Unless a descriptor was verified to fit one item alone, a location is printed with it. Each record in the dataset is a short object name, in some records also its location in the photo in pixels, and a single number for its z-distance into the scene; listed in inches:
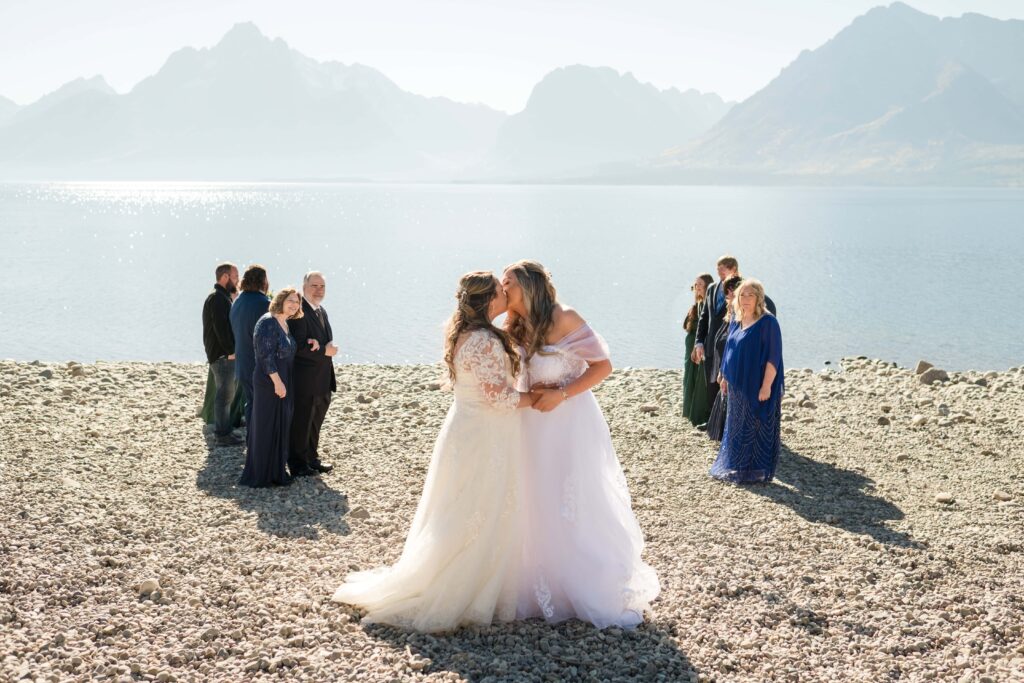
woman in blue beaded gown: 392.5
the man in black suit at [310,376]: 386.9
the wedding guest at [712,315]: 460.8
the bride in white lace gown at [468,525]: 239.1
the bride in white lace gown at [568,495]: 243.6
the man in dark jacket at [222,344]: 435.2
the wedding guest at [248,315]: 400.2
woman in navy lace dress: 363.6
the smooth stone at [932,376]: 654.5
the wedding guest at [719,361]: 452.4
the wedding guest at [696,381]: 500.7
